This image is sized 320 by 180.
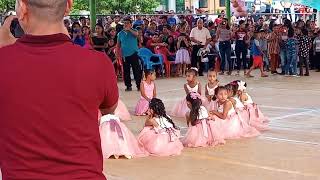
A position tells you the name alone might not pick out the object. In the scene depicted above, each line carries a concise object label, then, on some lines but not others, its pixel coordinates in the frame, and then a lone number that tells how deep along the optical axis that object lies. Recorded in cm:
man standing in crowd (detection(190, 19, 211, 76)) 1691
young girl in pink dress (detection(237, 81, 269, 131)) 898
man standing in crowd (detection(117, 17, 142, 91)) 1368
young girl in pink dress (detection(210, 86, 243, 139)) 823
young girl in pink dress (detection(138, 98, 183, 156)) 728
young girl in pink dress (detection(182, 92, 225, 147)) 773
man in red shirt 217
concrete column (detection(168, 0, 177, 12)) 3809
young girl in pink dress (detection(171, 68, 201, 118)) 1016
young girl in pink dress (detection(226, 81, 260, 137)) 850
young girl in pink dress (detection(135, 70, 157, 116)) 1038
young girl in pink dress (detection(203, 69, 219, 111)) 974
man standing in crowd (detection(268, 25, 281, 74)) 1719
